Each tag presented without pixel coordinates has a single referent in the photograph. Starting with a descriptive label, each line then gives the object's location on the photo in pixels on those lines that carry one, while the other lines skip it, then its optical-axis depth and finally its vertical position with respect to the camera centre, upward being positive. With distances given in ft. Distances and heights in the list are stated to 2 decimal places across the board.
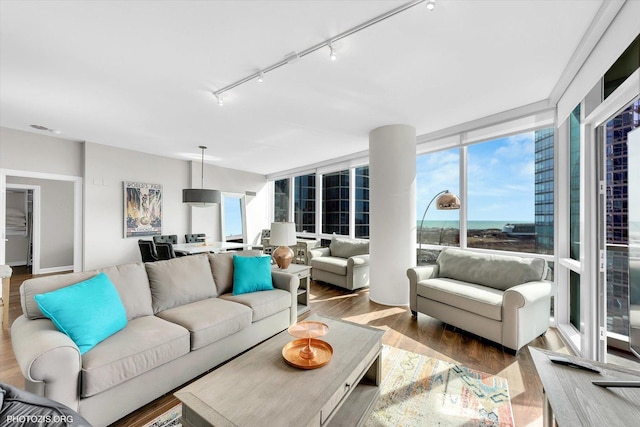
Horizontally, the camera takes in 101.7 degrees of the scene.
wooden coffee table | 3.76 -2.87
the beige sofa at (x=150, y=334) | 4.68 -2.80
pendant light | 14.88 +1.04
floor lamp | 10.60 +0.58
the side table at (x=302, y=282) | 11.27 -3.10
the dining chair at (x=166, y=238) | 17.73 -1.74
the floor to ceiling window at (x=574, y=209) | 8.95 +0.27
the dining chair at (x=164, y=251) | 13.70 -1.97
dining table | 15.07 -2.06
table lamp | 11.33 -1.11
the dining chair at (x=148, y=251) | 14.26 -2.06
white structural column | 12.50 +0.18
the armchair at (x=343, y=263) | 14.44 -2.77
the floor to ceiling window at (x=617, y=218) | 6.30 -0.02
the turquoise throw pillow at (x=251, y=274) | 9.23 -2.17
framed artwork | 17.94 +0.35
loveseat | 8.00 -2.69
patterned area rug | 5.44 -4.26
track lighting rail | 5.80 +4.57
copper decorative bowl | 4.96 -2.80
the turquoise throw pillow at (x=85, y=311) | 5.31 -2.12
